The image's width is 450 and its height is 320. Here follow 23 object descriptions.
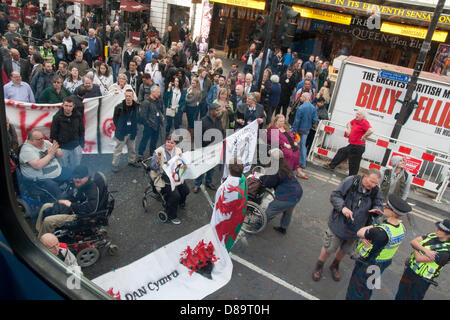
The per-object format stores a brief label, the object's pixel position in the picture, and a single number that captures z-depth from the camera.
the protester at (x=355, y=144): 8.12
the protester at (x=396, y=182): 6.41
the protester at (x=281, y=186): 5.82
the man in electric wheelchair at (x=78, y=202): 4.74
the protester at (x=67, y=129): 6.28
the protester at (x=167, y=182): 6.04
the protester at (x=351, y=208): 4.77
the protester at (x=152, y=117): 7.50
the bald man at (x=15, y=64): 7.84
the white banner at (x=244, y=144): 6.97
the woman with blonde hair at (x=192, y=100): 8.89
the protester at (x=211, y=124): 7.09
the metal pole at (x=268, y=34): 9.06
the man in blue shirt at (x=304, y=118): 8.52
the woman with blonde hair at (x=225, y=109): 7.99
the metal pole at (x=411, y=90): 8.74
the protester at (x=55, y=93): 7.20
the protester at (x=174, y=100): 8.73
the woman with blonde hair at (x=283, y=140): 6.60
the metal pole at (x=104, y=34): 13.16
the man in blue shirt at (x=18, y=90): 6.70
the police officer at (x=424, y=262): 4.00
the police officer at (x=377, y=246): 4.00
